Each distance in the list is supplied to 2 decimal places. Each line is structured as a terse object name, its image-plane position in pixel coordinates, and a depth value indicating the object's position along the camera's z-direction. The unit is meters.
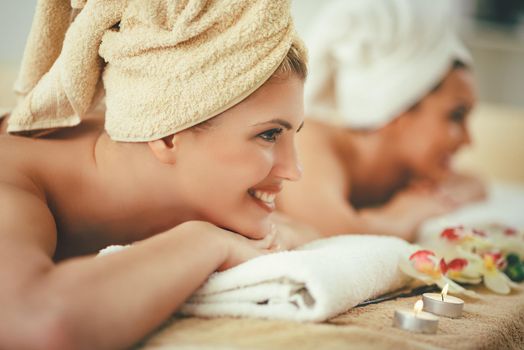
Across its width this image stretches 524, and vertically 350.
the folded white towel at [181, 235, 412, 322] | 0.86
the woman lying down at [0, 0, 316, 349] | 0.98
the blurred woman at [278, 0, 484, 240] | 2.16
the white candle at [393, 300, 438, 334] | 0.88
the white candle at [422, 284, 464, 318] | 0.99
